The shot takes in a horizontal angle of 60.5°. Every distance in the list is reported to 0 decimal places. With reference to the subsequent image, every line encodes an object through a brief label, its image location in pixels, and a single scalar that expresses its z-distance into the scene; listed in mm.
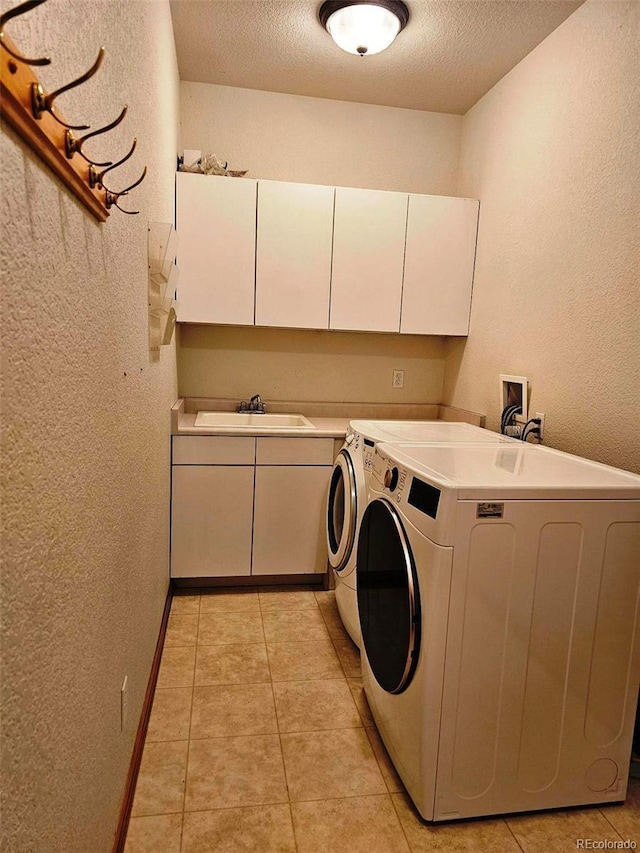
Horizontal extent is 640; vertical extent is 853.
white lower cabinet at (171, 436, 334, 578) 2766
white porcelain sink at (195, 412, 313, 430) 3174
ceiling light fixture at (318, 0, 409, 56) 2238
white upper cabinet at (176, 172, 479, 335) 2873
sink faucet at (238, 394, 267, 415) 3227
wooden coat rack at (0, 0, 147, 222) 530
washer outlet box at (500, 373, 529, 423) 2525
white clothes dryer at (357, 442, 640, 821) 1438
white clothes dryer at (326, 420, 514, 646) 2193
